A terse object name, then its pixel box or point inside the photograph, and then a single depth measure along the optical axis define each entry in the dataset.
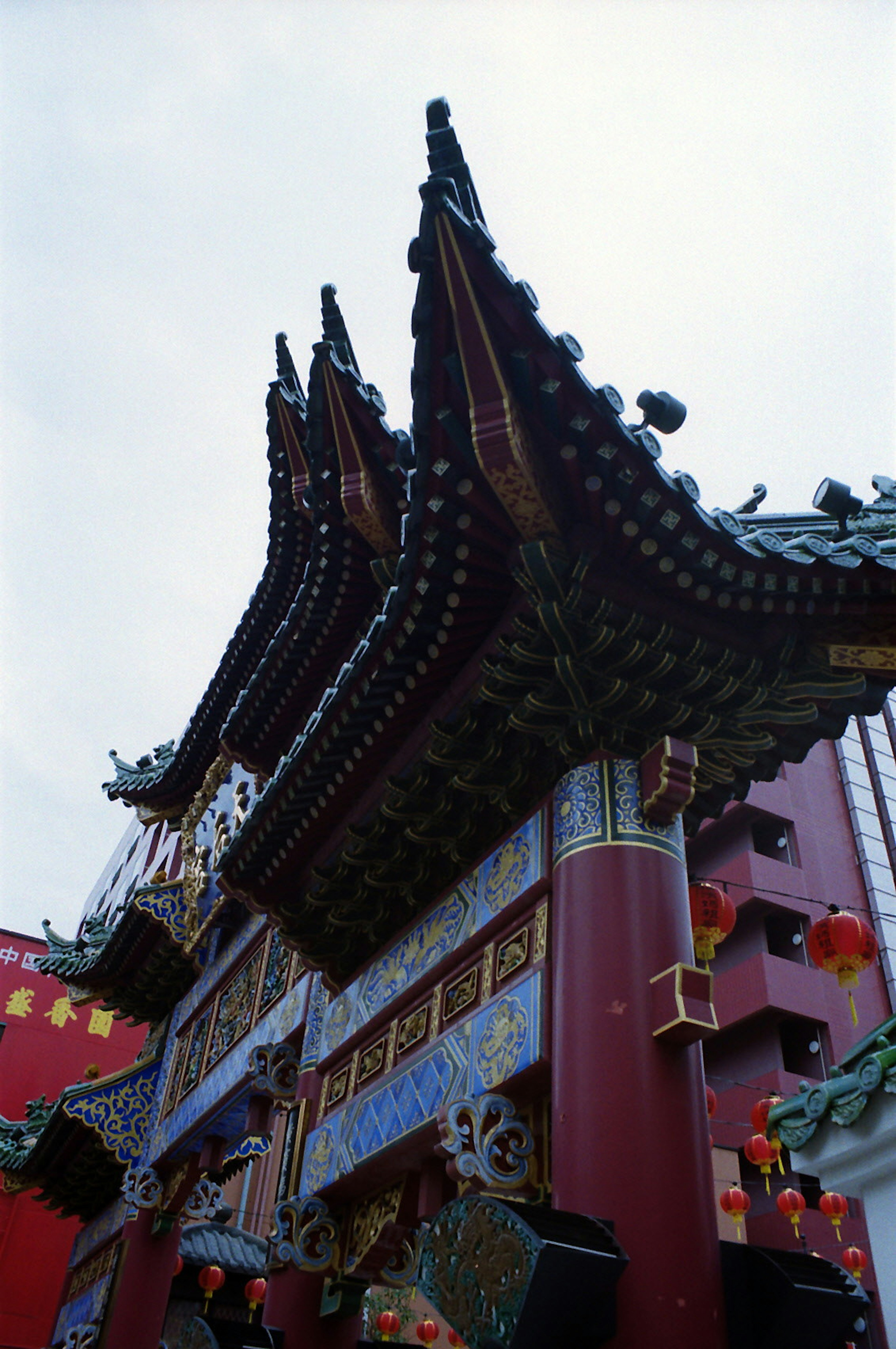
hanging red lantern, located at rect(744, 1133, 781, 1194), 12.35
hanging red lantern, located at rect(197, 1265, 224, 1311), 15.15
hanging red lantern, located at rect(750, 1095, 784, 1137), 11.39
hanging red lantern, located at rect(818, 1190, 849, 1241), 11.95
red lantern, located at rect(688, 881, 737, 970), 7.99
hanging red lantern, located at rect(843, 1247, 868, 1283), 13.57
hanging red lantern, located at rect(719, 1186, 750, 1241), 11.68
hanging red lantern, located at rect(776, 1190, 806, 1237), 11.63
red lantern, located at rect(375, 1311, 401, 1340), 16.70
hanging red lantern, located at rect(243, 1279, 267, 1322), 14.77
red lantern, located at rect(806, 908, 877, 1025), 8.74
